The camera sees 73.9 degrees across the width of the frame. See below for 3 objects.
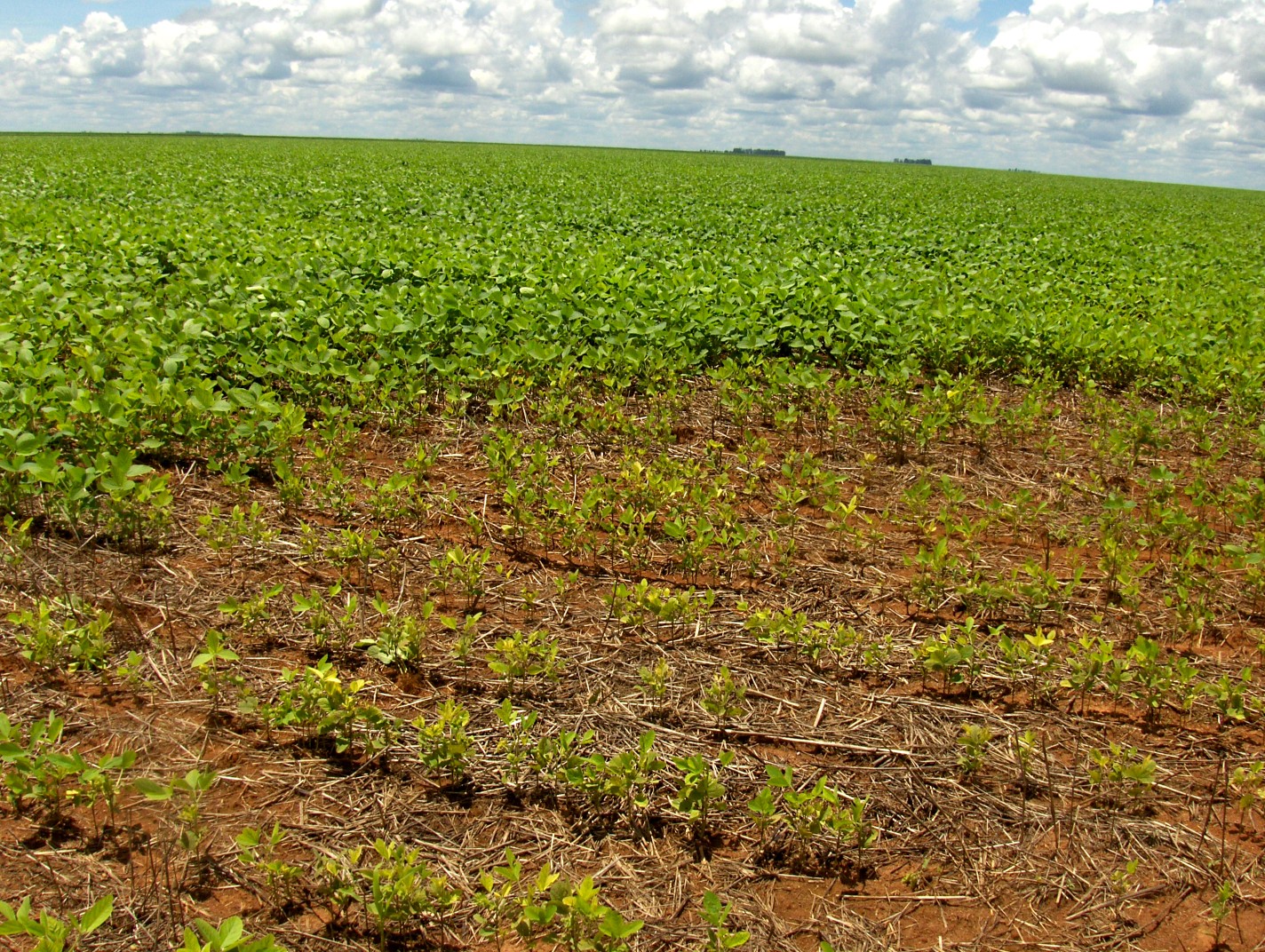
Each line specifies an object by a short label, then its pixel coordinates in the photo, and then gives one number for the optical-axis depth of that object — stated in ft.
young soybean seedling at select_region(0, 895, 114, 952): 5.47
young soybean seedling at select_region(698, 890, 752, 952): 5.83
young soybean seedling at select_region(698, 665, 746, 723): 8.44
